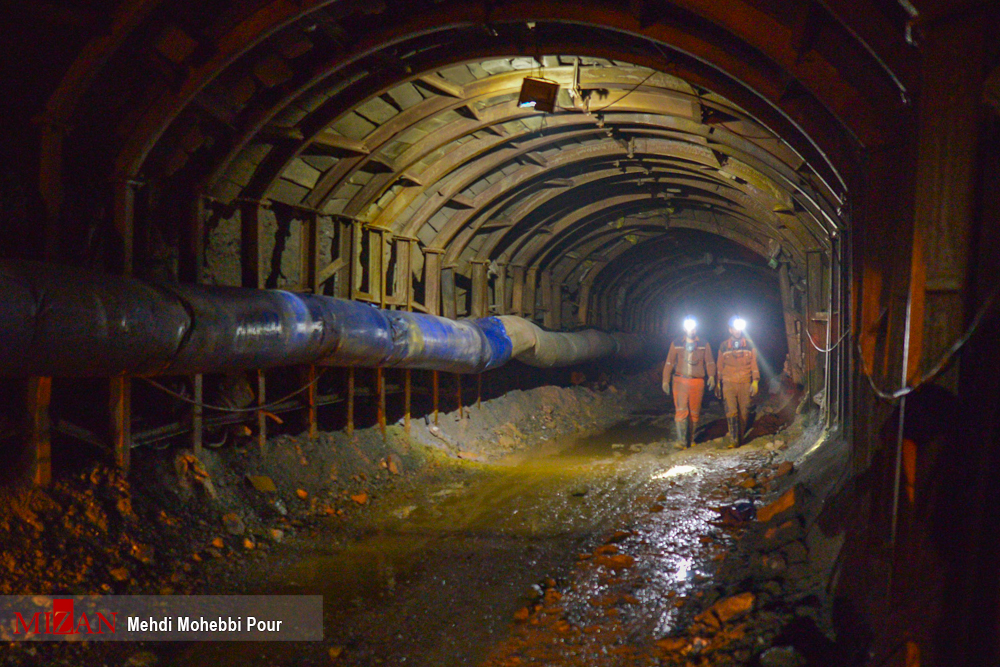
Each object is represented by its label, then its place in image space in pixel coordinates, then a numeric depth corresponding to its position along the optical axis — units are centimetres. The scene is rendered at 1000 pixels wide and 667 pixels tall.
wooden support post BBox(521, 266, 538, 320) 1326
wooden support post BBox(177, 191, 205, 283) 601
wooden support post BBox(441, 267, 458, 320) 1034
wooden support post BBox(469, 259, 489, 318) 1121
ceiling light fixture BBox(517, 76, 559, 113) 618
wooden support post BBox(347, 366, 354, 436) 789
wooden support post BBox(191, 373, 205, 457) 581
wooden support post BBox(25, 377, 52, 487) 456
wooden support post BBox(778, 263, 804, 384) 1251
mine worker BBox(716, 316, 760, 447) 977
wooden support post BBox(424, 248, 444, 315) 995
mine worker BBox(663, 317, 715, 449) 1006
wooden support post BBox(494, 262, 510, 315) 1212
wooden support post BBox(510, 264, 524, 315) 1279
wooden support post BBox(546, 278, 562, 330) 1454
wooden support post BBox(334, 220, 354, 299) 817
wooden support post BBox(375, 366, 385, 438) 836
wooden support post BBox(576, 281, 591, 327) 1591
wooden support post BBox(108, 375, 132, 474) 514
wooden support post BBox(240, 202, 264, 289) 690
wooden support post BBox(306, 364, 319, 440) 723
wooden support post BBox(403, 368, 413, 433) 898
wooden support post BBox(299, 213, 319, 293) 767
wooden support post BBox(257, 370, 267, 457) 658
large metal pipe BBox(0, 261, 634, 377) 357
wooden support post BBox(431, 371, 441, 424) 961
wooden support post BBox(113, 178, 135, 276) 529
